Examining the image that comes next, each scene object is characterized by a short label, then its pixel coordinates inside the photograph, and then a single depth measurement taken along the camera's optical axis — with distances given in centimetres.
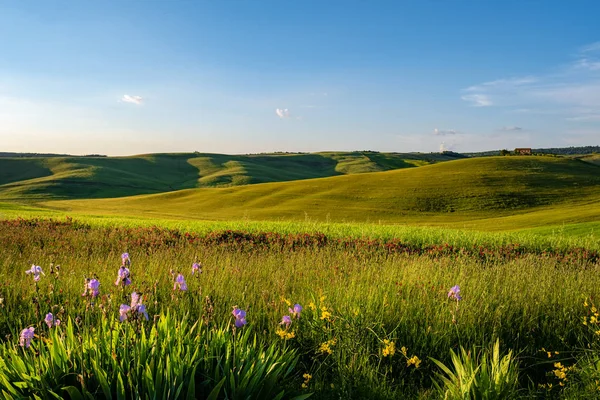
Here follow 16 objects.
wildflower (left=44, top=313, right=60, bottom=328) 345
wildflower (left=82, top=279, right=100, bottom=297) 337
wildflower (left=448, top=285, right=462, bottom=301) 432
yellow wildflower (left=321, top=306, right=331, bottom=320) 495
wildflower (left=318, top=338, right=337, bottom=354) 482
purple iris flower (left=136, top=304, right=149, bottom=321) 318
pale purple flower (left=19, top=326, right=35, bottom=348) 322
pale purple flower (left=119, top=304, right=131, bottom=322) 316
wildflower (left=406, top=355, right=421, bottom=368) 442
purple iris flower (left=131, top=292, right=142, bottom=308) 312
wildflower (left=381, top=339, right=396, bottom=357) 451
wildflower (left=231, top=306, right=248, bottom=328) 348
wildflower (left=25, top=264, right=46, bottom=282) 378
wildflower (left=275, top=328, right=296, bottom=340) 453
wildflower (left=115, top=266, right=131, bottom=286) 347
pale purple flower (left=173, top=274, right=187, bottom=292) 385
